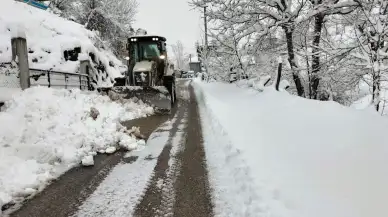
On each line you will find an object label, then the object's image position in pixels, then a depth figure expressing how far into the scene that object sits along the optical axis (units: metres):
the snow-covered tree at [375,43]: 8.02
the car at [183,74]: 66.69
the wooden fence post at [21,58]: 9.81
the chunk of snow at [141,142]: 7.31
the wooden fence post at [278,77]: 12.42
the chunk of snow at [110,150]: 6.65
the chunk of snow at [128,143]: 6.96
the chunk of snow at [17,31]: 9.96
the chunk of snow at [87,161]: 5.83
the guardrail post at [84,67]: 17.36
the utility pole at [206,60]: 30.14
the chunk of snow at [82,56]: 17.91
